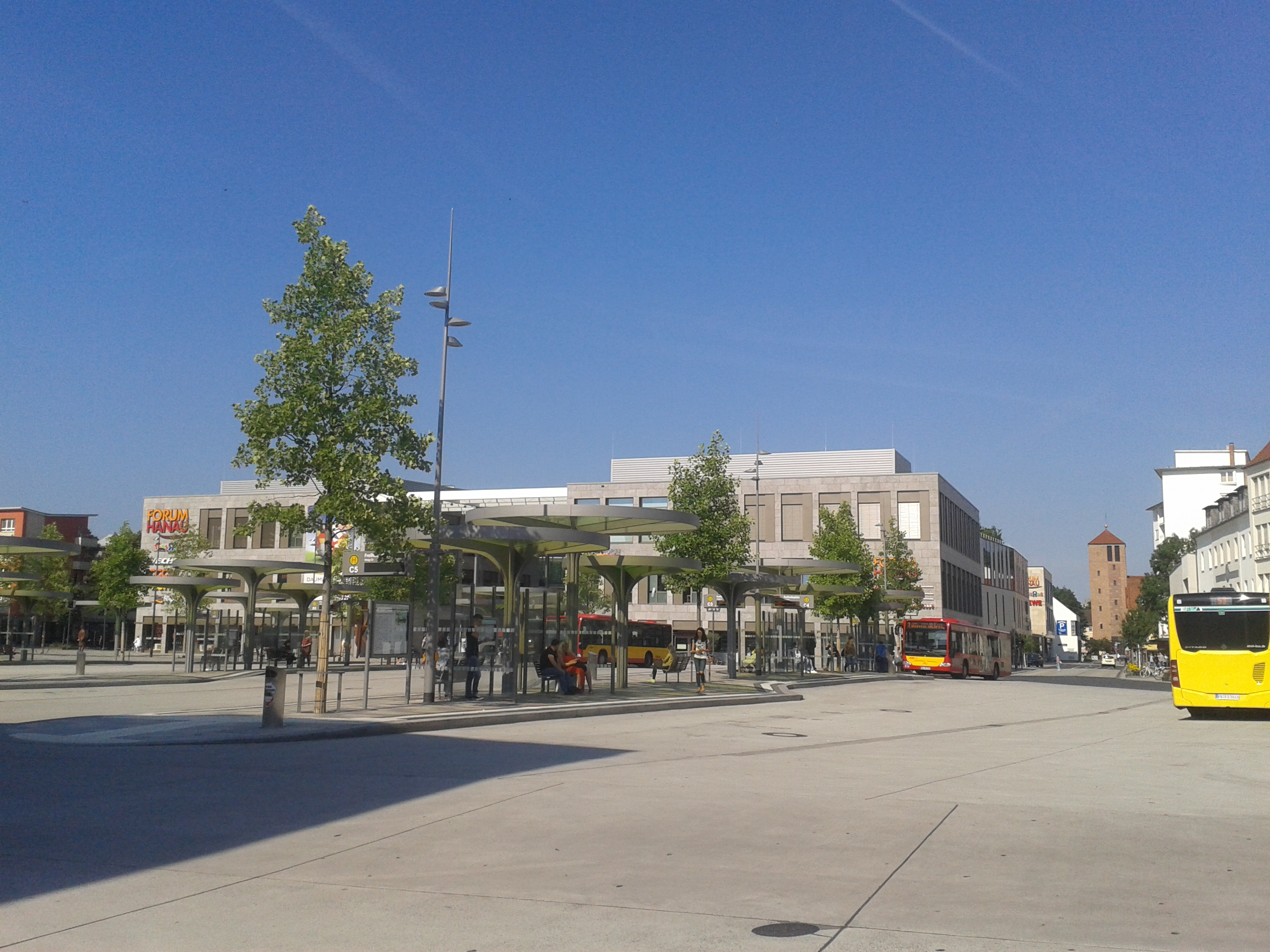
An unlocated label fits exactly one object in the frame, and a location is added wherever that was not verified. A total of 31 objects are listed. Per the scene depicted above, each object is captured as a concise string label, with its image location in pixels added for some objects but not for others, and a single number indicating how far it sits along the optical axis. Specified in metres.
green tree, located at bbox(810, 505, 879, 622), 59.94
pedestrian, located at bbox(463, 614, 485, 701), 24.56
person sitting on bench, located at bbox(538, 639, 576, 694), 26.05
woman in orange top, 26.58
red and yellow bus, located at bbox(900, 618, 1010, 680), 54.03
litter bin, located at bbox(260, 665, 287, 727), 17.41
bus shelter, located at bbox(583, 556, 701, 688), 29.50
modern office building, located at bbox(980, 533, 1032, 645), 111.62
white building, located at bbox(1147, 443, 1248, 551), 106.62
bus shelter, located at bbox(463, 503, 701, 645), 25.48
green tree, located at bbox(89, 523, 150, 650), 60.56
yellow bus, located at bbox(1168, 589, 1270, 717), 23.81
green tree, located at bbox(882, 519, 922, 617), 70.88
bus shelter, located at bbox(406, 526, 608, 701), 24.16
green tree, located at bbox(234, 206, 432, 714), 20.64
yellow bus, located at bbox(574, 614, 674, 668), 53.44
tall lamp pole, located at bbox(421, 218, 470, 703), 22.50
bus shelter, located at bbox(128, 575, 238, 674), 38.75
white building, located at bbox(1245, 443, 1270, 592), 62.06
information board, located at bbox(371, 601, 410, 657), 24.56
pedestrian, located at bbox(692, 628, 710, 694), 30.59
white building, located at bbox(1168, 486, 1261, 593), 66.44
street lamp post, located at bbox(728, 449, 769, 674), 44.78
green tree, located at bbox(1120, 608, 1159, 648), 89.31
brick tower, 175.75
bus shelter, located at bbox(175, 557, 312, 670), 37.50
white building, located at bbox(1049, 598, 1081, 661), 166.88
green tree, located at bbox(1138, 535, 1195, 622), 102.25
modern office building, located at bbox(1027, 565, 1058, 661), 162.50
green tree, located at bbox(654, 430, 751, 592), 43.97
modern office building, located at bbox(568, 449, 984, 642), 81.00
